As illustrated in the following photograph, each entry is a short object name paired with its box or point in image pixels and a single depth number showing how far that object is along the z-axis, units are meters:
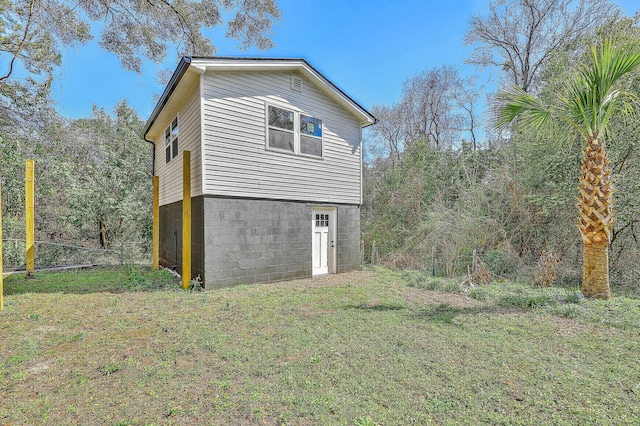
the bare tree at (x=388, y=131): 19.02
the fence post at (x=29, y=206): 7.67
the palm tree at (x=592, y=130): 4.97
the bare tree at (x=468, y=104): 17.34
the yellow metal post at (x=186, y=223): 6.56
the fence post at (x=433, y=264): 8.36
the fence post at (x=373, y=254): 10.72
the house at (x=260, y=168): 6.38
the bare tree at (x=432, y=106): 18.22
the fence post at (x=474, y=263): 7.53
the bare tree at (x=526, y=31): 12.91
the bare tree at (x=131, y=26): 6.07
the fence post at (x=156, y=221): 9.41
